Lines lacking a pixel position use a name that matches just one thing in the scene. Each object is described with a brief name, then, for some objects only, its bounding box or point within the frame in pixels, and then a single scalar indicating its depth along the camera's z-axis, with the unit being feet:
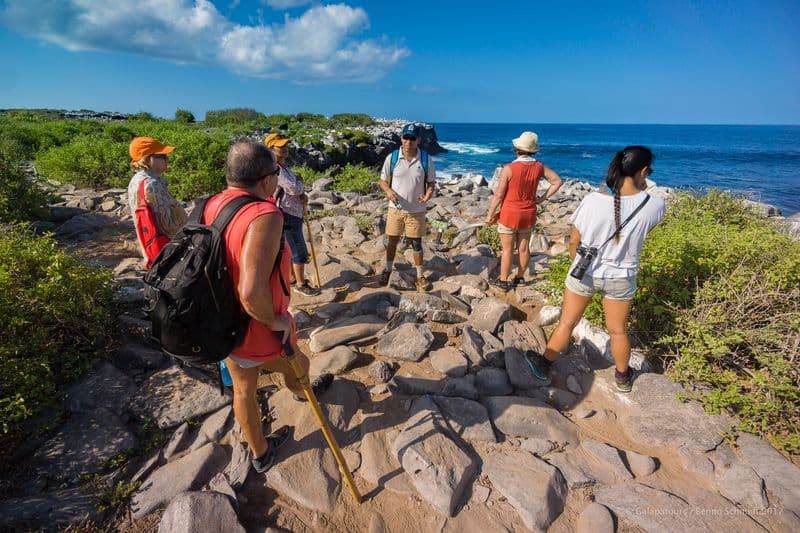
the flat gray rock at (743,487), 8.45
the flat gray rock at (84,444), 8.64
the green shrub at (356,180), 38.78
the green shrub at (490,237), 23.59
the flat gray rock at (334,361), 12.16
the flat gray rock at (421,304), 15.23
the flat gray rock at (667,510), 7.96
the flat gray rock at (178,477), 8.11
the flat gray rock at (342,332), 13.33
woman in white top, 9.24
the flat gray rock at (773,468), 8.52
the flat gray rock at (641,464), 9.29
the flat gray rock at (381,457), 8.89
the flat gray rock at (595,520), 7.95
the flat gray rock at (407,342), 12.88
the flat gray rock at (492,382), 11.64
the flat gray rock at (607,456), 9.23
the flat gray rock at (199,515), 7.46
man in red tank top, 6.05
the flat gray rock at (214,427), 9.66
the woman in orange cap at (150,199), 10.88
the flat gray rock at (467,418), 10.07
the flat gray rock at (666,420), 9.97
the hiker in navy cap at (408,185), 16.07
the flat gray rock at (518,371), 11.88
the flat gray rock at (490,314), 14.29
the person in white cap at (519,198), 15.47
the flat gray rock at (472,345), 12.73
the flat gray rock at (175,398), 10.12
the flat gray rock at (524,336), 13.29
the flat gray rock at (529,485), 8.16
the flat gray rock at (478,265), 19.73
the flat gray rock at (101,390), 10.11
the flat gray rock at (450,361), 12.19
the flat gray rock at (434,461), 8.44
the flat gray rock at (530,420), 10.19
